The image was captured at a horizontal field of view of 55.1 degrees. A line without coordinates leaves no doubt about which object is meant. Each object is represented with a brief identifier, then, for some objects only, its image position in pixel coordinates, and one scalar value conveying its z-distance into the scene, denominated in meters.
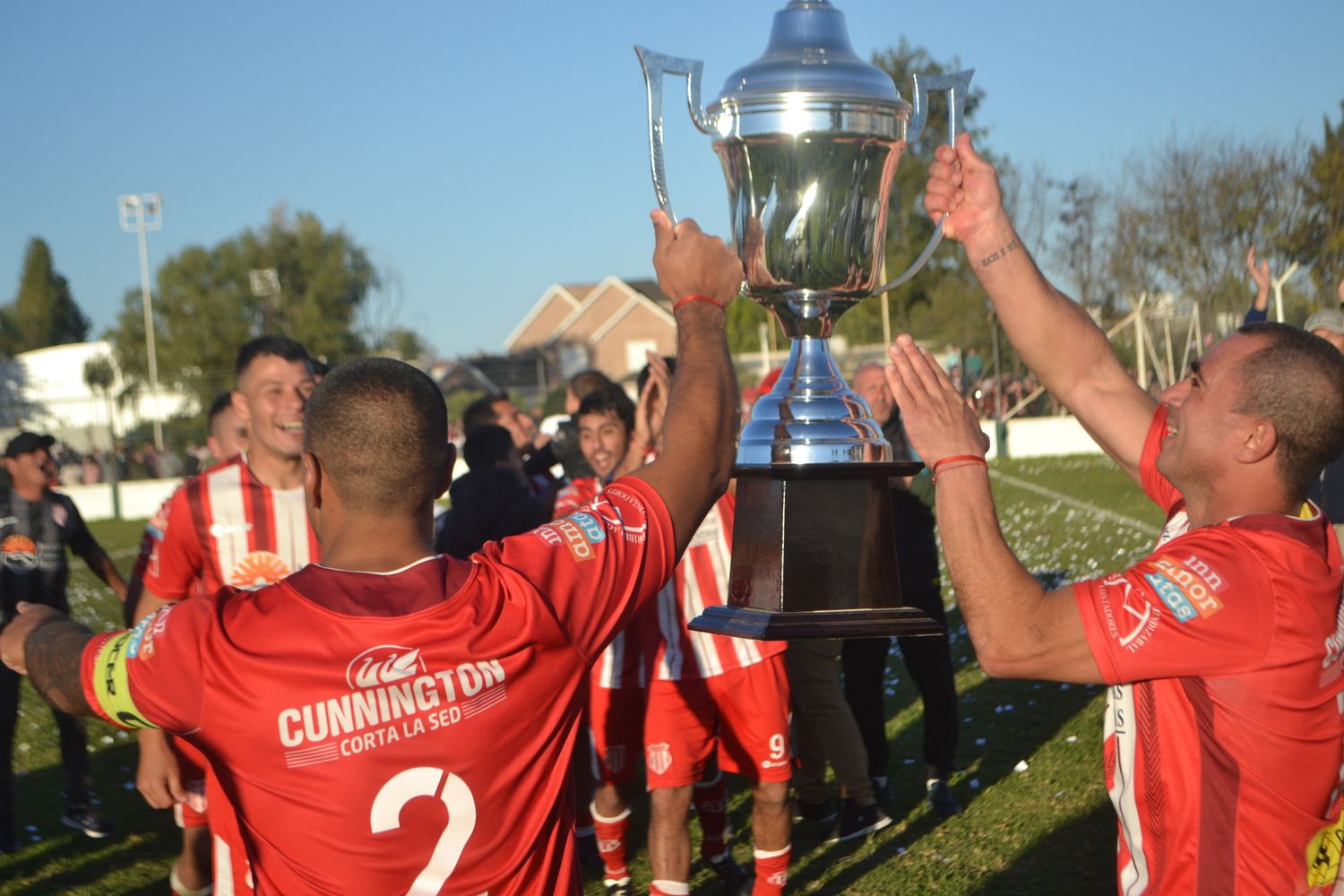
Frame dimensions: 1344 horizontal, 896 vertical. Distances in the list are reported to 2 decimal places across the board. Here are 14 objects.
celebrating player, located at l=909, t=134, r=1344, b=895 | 2.40
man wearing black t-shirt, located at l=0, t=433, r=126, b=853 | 6.94
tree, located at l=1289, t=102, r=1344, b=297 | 28.80
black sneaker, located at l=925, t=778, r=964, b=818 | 6.56
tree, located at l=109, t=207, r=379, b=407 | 52.59
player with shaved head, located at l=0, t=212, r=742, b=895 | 2.21
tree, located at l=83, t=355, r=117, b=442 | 56.41
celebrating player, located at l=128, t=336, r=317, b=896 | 4.71
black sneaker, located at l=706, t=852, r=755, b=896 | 5.80
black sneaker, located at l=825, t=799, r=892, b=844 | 6.32
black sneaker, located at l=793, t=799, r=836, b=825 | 6.77
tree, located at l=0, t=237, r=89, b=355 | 80.19
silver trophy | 2.53
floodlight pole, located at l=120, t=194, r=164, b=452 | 49.25
